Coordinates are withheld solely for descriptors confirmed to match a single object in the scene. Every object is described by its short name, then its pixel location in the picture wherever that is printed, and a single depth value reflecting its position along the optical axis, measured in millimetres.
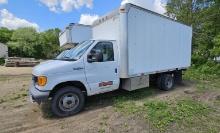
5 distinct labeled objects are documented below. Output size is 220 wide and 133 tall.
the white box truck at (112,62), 3260
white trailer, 8676
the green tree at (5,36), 28797
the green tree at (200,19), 10533
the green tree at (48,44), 26801
